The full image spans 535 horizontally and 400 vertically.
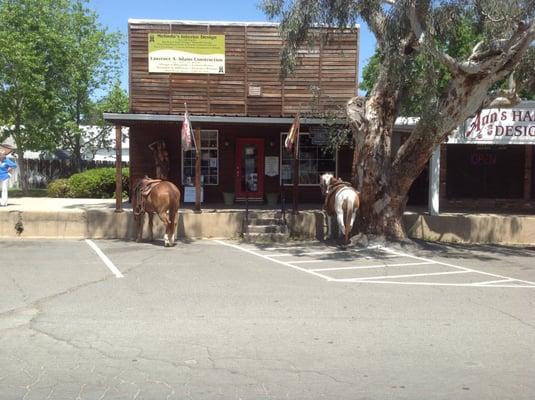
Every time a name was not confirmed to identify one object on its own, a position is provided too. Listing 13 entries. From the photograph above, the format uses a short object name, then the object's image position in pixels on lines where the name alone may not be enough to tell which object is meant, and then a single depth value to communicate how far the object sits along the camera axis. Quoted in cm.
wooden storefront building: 1884
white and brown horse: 1423
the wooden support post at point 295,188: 1636
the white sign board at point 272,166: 2059
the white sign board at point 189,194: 2011
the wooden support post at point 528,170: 1984
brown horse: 1395
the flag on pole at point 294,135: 1554
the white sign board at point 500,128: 1659
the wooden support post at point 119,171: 1587
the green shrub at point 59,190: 2467
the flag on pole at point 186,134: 1523
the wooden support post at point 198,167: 1602
